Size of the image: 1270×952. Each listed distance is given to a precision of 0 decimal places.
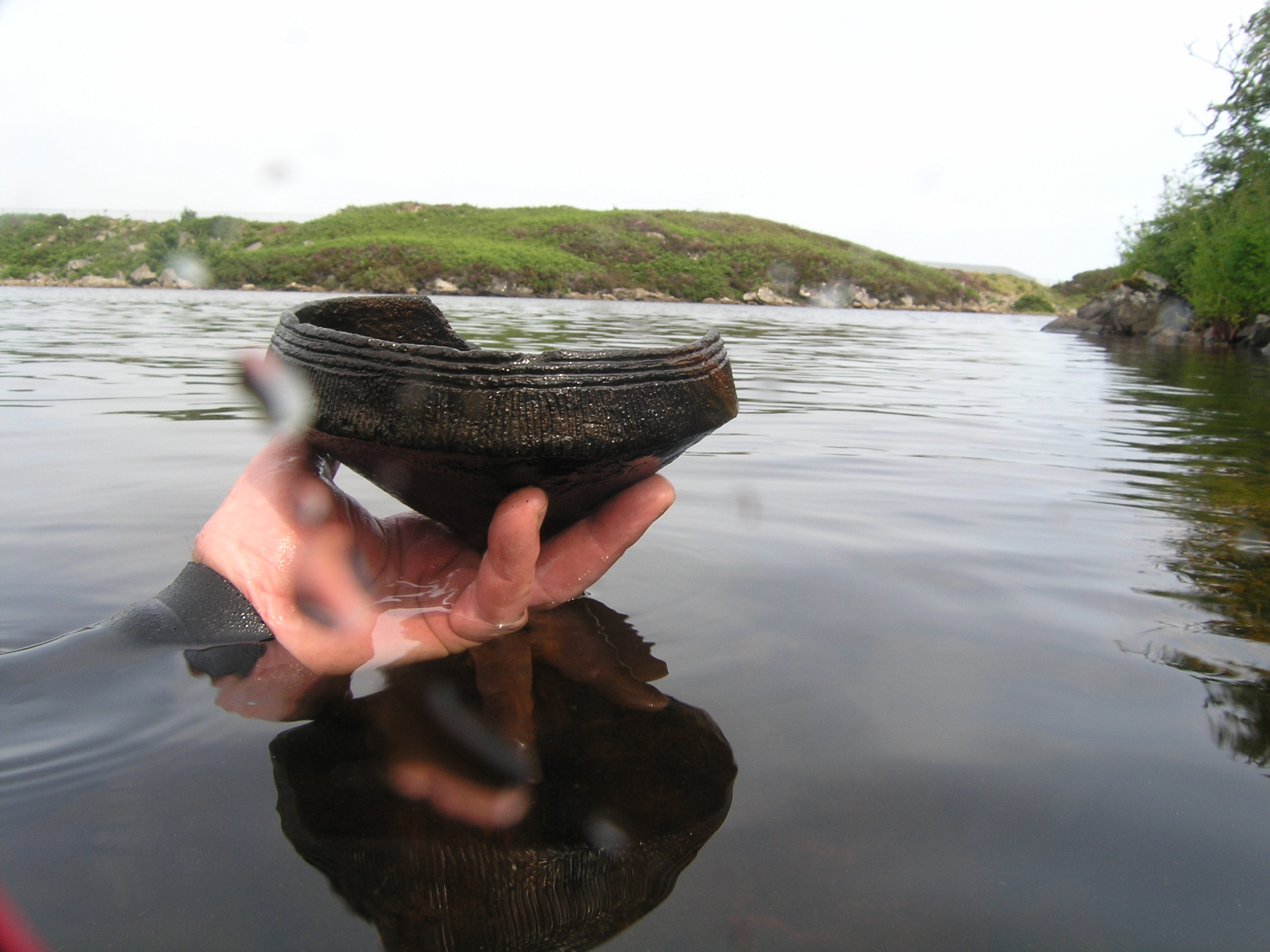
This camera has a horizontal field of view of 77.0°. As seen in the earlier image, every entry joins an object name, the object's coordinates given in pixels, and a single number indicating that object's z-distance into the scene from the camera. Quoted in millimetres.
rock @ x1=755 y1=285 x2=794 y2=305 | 57656
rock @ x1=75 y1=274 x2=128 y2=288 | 47975
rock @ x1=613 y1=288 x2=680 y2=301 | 52094
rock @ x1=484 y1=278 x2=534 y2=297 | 48906
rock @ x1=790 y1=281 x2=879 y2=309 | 63844
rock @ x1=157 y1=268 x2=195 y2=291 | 46281
